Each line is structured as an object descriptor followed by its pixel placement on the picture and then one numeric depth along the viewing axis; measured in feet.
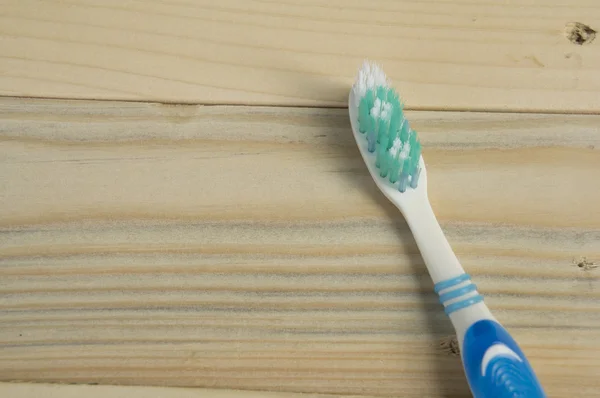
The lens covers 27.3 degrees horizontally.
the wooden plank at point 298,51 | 0.91
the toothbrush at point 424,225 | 0.83
